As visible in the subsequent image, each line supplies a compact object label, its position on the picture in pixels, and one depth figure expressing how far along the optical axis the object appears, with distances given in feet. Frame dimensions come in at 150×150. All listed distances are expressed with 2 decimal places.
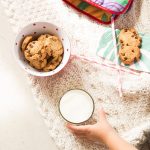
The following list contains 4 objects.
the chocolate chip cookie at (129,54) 2.86
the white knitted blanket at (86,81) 2.82
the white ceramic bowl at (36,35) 2.73
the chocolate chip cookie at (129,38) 2.88
